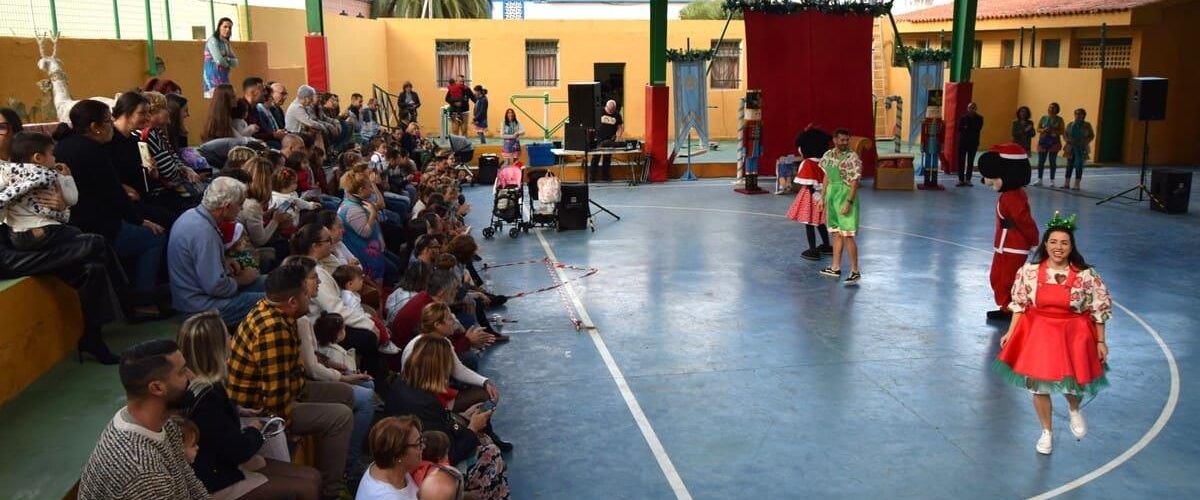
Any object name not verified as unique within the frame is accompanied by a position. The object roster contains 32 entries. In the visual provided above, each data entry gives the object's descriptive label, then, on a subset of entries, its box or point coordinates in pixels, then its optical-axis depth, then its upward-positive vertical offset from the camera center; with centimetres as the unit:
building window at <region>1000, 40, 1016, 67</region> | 2841 +77
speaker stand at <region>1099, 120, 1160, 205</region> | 1673 -171
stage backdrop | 1944 +20
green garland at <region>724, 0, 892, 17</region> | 1902 +137
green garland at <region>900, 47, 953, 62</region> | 2025 +52
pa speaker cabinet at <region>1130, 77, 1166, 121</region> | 1661 -27
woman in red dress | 637 -146
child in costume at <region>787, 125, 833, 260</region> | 1203 -118
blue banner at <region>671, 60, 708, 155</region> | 2038 -29
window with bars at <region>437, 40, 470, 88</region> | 2978 +69
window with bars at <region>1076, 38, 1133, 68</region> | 2395 +65
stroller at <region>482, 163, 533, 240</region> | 1427 -159
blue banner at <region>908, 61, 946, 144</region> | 2036 +3
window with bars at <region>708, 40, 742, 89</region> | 3049 +47
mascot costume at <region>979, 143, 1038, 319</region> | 923 -115
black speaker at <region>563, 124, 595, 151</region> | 1788 -89
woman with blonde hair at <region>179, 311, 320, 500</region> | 444 -147
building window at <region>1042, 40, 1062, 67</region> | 2647 +73
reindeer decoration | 1063 +10
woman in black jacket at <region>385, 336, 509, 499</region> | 548 -165
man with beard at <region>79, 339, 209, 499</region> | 387 -128
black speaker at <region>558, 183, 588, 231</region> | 1445 -167
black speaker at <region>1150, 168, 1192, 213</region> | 1562 -159
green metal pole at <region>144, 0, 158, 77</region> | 1463 +36
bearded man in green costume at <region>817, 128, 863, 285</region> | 1118 -115
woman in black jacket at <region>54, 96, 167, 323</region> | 638 -68
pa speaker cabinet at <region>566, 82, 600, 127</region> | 1830 -34
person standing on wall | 1224 +33
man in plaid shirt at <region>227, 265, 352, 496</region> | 520 -140
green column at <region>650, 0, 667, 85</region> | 1956 +76
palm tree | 3522 +252
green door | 2334 -72
